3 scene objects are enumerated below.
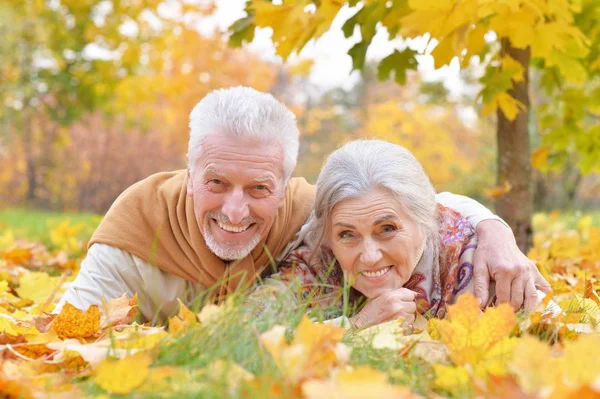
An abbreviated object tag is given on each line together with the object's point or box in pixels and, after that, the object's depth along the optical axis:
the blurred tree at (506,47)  2.42
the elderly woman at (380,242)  2.32
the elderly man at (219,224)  2.43
